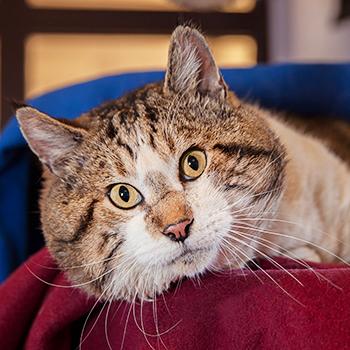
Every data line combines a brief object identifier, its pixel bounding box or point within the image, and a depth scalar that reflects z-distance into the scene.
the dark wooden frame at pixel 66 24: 1.33
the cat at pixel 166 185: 0.39
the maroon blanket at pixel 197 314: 0.34
